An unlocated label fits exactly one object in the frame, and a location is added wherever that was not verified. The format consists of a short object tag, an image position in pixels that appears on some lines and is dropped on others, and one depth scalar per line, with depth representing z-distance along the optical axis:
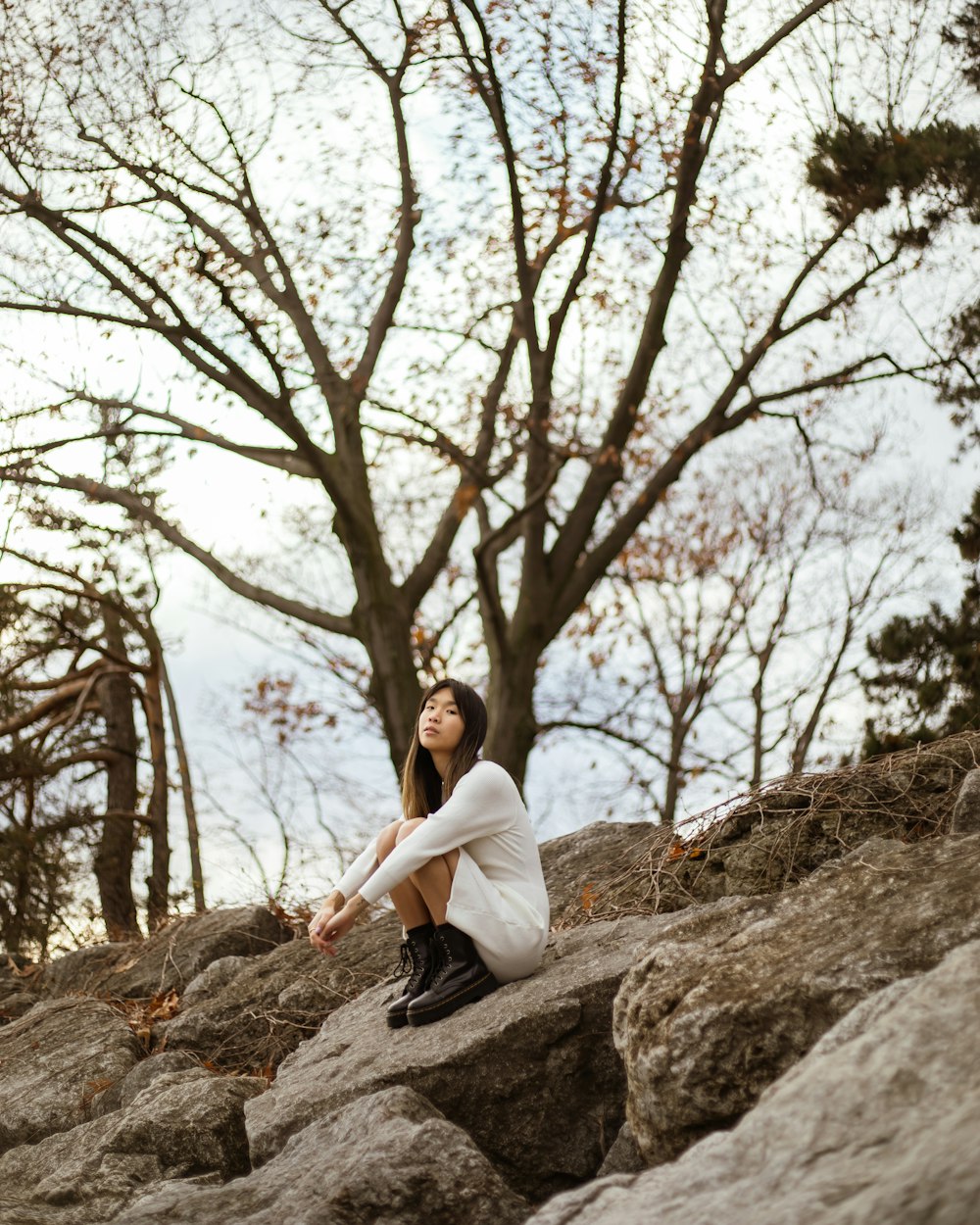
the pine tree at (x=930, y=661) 10.34
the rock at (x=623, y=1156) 4.03
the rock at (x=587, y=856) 7.51
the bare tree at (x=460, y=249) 10.34
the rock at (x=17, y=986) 9.76
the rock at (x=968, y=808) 4.77
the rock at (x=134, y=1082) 6.23
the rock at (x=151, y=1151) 4.50
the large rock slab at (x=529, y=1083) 4.52
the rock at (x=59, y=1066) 6.38
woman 5.11
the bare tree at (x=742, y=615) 18.52
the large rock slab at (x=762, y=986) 3.49
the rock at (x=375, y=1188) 3.56
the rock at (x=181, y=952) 8.73
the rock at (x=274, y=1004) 6.89
